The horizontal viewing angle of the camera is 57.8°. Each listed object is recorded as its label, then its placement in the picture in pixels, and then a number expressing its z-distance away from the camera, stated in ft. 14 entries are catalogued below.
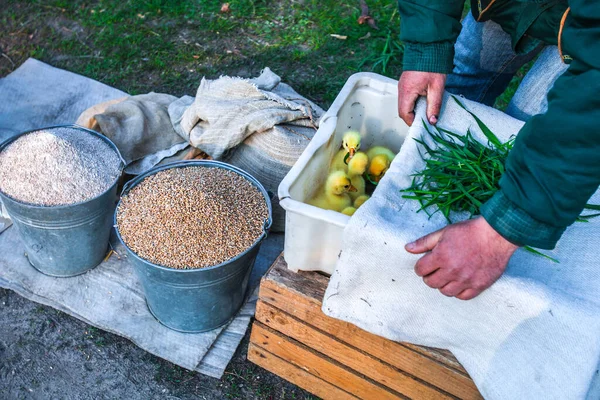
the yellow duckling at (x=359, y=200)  6.61
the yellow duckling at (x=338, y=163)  6.64
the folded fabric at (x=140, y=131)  8.80
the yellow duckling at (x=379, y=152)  6.59
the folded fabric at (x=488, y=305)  4.37
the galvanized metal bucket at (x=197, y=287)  6.63
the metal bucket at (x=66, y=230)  7.20
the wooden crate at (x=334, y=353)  5.65
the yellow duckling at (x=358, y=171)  6.32
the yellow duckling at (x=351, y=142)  6.39
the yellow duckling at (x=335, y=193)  6.10
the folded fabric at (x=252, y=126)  8.38
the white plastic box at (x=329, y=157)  5.15
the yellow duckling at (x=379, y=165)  6.44
